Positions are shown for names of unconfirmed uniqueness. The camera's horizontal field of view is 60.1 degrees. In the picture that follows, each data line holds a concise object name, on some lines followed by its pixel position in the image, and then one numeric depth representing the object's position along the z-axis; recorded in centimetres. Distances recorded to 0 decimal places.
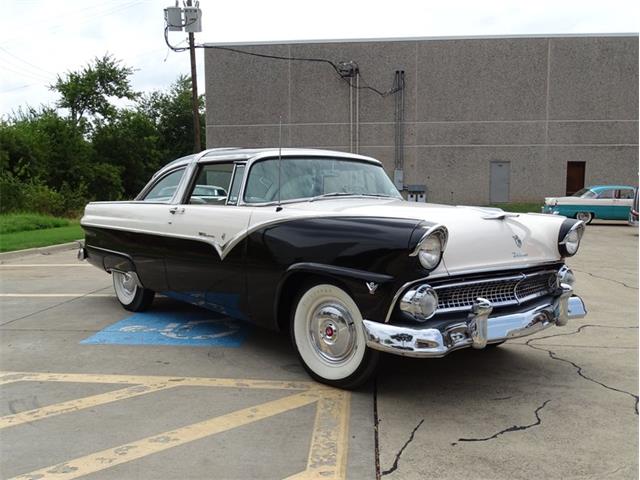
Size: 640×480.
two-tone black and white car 325
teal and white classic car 1981
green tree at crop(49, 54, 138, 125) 4169
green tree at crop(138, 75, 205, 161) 5491
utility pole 2080
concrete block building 2295
